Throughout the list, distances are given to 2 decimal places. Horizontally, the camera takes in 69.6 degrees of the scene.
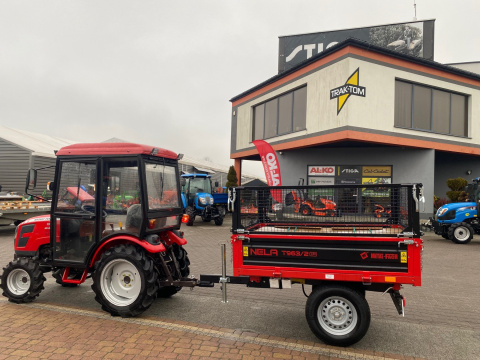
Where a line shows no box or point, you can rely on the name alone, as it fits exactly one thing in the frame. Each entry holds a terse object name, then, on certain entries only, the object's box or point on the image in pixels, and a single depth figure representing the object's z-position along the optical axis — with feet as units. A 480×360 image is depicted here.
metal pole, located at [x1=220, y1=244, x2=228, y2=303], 13.66
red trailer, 11.76
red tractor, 14.58
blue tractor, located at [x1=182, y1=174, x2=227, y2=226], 53.01
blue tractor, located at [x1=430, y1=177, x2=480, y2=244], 37.96
